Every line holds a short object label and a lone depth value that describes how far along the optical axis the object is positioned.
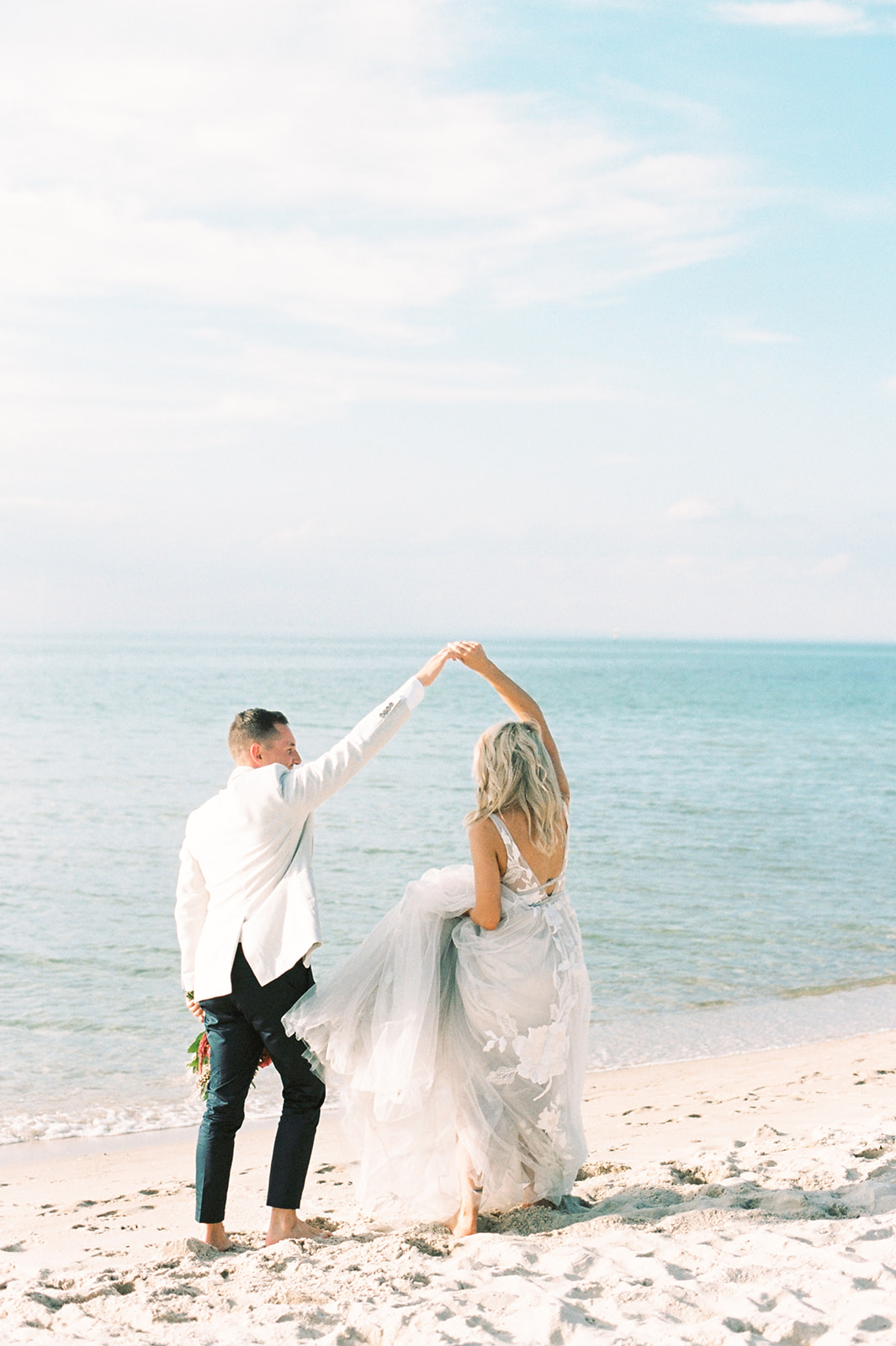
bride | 4.17
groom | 3.98
